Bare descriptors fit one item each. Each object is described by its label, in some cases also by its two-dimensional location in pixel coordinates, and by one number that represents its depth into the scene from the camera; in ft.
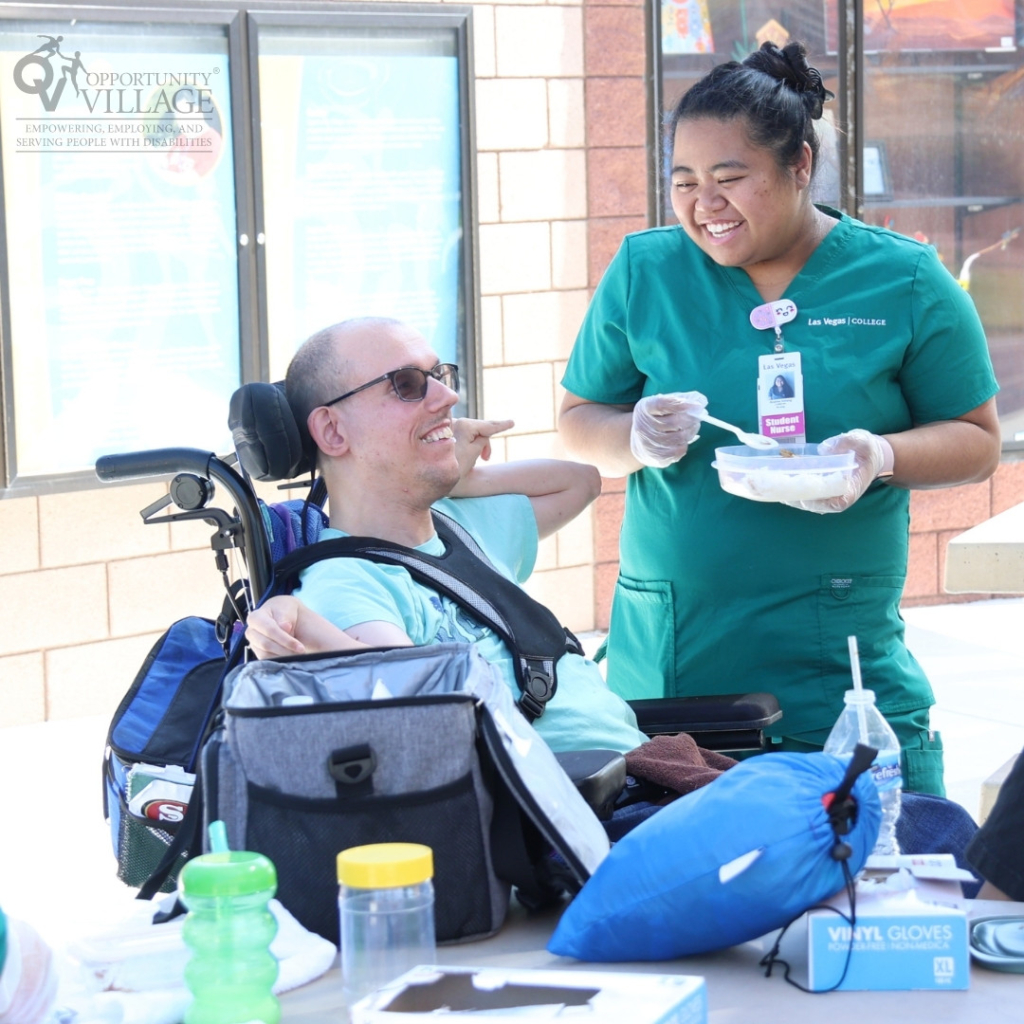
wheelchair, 16.19
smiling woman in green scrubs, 17.24
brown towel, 15.81
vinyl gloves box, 14.22
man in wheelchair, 16.21
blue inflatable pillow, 14.23
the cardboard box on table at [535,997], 13.86
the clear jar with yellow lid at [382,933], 14.29
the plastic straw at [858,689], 15.10
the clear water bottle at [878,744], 15.23
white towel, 14.14
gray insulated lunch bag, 14.56
